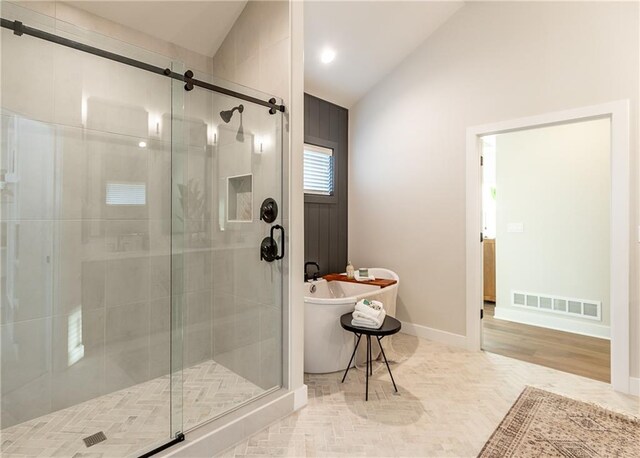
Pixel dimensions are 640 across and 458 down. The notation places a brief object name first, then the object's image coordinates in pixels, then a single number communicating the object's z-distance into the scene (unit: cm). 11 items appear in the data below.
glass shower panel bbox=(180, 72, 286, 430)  224
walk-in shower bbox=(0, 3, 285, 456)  185
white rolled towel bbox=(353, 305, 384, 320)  242
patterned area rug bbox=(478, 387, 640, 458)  183
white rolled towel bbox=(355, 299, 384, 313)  246
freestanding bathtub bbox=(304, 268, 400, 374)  269
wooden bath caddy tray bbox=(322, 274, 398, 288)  330
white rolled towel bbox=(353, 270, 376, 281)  353
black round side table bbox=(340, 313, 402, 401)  233
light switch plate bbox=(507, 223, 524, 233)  433
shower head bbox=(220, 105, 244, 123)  226
